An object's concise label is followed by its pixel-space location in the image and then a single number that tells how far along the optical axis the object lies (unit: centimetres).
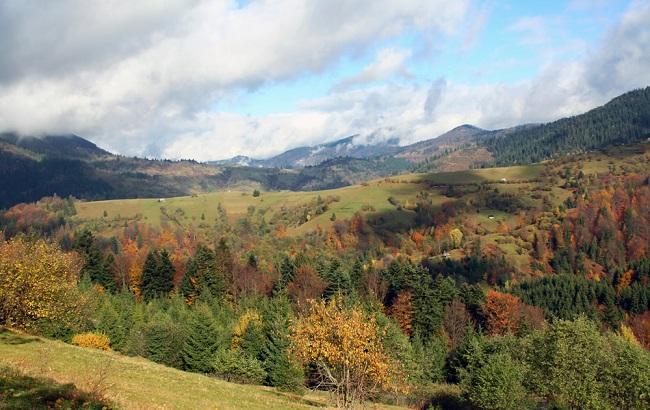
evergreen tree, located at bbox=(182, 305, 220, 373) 9586
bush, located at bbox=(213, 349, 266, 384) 8950
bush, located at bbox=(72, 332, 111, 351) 8681
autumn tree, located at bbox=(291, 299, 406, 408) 4709
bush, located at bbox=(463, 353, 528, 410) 7600
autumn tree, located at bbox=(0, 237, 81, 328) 5562
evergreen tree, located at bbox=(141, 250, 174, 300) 15900
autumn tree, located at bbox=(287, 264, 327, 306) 15638
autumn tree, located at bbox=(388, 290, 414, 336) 14375
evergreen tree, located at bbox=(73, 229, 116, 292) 15775
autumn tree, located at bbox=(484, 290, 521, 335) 14950
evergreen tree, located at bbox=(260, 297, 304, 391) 8512
